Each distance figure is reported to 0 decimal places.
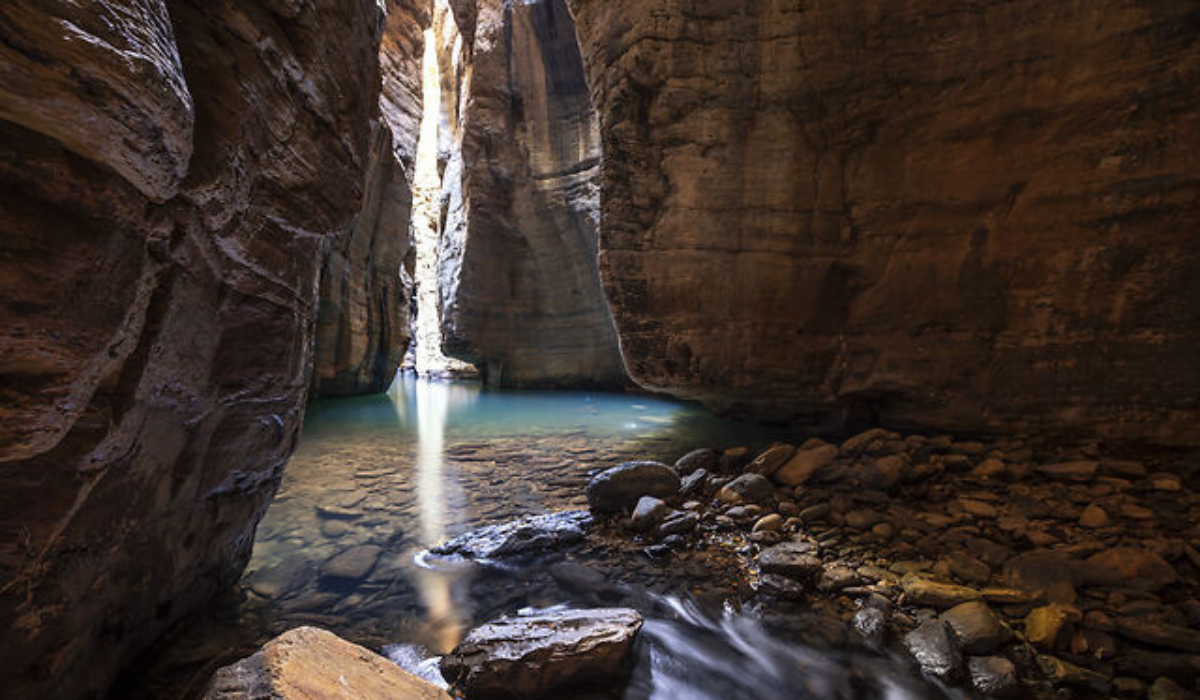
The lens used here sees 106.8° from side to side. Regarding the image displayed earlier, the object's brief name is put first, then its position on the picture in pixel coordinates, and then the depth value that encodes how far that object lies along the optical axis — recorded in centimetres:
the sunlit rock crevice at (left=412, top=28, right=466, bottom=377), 4078
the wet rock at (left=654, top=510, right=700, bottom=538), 355
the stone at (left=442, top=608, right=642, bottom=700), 199
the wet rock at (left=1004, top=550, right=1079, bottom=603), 240
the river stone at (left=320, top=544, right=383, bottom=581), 319
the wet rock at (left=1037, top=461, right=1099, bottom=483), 333
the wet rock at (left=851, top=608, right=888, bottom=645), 235
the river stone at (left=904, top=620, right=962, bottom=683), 206
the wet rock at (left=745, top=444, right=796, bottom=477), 429
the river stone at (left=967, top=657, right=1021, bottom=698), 193
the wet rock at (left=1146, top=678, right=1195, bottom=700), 181
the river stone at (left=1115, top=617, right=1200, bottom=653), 199
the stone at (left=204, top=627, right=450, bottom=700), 142
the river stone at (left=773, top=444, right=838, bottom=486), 408
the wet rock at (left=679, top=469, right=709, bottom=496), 429
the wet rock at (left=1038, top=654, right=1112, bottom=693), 192
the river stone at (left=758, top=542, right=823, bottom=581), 286
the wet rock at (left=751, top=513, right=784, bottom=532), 345
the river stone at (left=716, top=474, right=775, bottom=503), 391
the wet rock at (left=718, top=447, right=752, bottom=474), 475
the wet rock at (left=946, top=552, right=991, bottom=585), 263
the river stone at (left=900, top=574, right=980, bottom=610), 246
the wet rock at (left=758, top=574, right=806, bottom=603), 273
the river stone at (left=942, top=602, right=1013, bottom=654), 215
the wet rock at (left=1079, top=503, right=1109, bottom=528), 288
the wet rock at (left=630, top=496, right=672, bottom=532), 369
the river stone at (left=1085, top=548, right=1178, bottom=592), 237
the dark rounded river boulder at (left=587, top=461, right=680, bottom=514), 406
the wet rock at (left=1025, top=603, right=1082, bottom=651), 213
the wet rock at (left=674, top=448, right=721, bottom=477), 483
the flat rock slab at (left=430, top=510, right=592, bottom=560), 350
